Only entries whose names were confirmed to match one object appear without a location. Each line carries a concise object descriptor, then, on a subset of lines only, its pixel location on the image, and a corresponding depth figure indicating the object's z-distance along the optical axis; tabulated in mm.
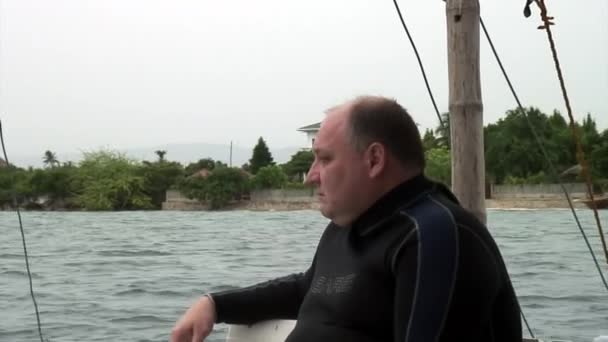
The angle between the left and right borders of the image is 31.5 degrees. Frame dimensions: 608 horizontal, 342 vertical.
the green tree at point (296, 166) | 69938
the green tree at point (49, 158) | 106844
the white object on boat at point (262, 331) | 2283
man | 1719
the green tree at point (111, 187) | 70938
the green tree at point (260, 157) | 90312
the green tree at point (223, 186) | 69188
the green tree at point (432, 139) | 59609
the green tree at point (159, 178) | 74562
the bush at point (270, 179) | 72188
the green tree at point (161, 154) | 99719
